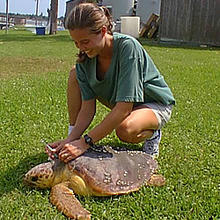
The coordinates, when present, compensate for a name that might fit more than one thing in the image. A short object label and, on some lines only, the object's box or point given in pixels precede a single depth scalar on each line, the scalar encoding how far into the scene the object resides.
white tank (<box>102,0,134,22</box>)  25.95
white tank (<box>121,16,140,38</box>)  15.62
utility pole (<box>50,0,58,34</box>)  19.30
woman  2.10
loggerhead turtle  2.09
